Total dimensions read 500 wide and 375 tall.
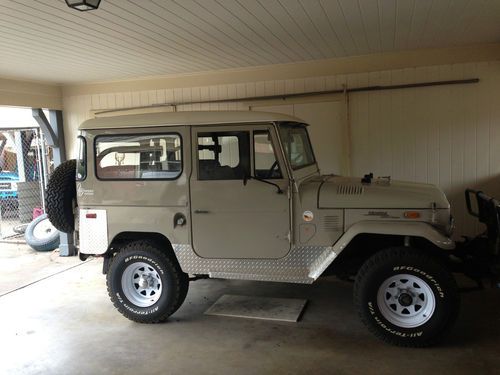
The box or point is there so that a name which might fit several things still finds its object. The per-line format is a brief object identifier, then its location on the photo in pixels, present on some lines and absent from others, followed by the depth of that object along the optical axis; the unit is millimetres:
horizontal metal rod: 6031
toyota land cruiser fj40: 3955
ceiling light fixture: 3221
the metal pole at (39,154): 9016
